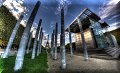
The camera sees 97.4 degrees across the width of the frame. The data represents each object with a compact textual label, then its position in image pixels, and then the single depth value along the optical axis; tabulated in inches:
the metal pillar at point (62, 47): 191.0
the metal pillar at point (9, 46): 259.0
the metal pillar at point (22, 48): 164.3
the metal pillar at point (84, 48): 261.4
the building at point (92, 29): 380.6
